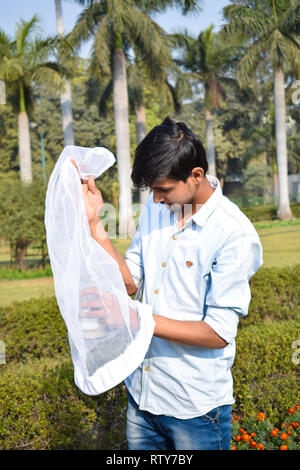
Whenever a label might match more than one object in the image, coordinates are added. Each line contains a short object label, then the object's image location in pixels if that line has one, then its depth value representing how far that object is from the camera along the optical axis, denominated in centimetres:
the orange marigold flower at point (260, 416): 277
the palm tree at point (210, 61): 2452
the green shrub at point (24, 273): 1145
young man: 147
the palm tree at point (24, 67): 1664
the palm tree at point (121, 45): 1778
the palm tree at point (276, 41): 2106
